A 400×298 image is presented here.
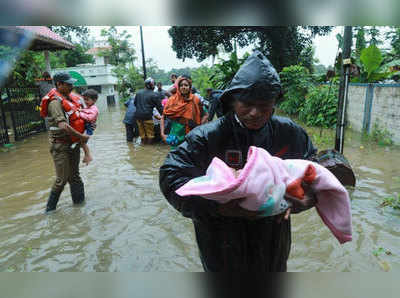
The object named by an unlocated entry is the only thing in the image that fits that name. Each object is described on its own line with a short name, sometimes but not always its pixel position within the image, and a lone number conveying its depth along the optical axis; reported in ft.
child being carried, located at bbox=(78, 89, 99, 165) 12.75
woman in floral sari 14.65
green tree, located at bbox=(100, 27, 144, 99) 87.30
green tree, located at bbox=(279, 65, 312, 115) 38.65
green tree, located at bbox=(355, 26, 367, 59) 35.23
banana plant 28.64
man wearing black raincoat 4.32
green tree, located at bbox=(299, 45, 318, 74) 49.93
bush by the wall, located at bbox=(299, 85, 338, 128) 31.91
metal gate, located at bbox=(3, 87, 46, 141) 31.29
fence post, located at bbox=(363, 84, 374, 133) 26.73
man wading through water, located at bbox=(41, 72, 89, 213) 11.74
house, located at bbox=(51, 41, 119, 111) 91.33
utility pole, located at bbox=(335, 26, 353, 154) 13.97
